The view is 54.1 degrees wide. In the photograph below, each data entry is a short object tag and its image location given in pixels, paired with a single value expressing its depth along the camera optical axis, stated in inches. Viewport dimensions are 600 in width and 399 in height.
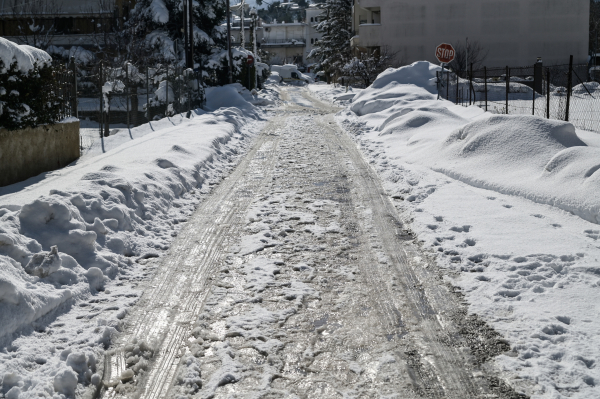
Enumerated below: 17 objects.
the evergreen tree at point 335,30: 2832.2
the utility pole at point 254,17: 2092.5
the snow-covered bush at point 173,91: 932.6
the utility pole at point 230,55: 1504.3
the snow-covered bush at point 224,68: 1443.2
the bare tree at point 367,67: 1806.1
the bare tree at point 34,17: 1301.7
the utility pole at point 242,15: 1831.7
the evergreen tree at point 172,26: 1325.0
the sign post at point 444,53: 807.1
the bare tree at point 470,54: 1882.0
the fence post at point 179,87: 962.7
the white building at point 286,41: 5039.4
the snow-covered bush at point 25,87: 400.2
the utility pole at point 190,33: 1044.5
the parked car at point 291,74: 3287.4
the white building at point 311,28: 5083.7
